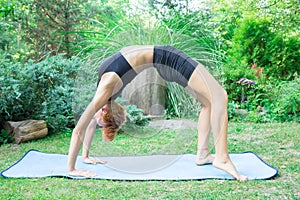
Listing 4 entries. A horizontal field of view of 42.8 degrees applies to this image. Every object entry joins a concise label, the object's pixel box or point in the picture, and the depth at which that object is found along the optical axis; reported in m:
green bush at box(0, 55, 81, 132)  4.27
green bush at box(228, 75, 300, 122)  5.23
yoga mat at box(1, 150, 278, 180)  2.66
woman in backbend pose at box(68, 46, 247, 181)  2.43
